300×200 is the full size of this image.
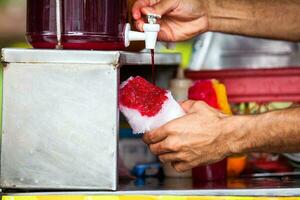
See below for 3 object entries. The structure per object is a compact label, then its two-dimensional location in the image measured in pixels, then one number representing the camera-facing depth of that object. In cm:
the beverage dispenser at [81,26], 201
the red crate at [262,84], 291
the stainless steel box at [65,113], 195
